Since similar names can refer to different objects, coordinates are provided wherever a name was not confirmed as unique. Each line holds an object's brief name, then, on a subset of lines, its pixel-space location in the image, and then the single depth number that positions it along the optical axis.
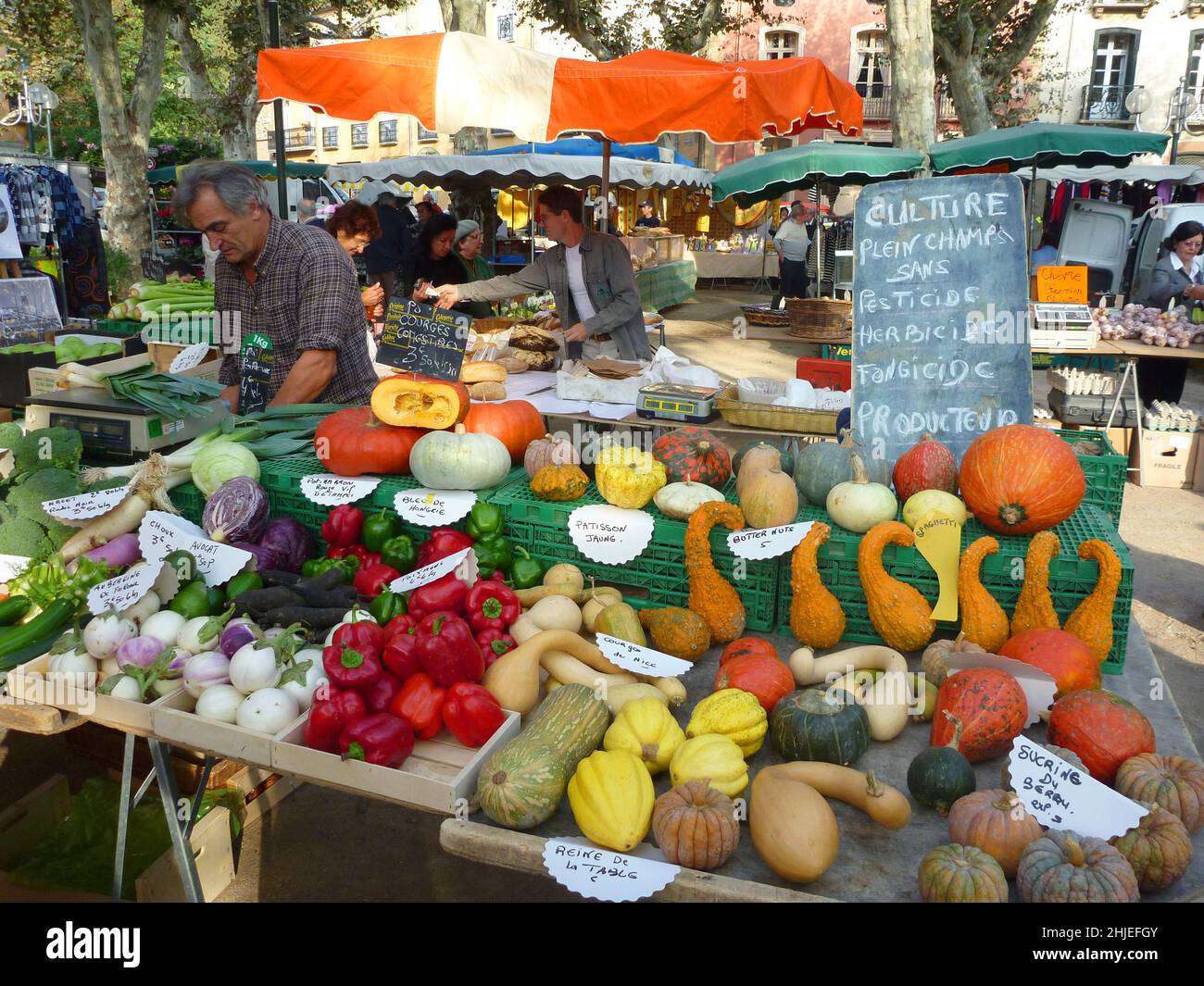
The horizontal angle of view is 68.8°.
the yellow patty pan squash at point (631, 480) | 2.75
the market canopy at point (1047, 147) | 8.89
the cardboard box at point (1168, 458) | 7.84
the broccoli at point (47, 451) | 3.21
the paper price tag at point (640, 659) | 2.21
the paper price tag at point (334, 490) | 2.97
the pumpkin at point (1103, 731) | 1.91
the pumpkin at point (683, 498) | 2.68
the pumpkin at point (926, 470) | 2.72
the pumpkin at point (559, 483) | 2.84
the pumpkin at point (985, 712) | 1.97
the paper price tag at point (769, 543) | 2.46
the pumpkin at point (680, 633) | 2.45
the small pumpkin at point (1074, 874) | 1.52
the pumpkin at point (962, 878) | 1.54
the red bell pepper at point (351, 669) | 2.12
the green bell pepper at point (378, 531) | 2.91
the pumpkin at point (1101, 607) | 2.28
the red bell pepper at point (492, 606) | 2.44
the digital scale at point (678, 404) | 3.84
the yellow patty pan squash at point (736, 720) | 2.04
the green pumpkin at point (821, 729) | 1.97
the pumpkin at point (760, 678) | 2.16
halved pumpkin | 3.09
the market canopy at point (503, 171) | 11.16
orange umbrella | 5.05
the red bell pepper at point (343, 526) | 2.96
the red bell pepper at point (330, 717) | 2.05
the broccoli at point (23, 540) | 2.90
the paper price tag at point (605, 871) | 1.60
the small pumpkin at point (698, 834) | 1.67
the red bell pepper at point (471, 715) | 2.07
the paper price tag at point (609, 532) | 2.68
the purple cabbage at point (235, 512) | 2.87
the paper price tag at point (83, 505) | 2.86
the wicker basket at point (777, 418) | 3.66
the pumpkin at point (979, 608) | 2.37
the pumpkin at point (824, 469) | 2.79
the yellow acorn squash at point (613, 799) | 1.74
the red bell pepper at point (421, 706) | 2.11
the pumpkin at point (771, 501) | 2.62
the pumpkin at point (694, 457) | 2.86
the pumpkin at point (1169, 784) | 1.75
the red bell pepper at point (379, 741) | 1.95
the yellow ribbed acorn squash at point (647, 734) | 1.99
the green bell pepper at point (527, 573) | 2.74
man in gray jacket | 5.82
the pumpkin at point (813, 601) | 2.45
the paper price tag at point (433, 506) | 2.85
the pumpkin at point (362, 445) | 3.05
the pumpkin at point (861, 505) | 2.55
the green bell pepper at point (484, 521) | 2.81
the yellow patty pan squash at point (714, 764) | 1.87
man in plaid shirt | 3.33
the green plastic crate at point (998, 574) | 2.38
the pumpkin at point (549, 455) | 2.95
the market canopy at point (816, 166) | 9.11
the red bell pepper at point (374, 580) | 2.74
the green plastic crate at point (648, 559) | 2.62
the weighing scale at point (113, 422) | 3.29
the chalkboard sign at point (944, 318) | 3.14
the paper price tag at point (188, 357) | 5.20
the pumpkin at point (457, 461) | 2.90
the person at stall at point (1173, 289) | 8.35
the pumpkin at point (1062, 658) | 2.13
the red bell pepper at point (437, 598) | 2.43
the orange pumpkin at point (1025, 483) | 2.44
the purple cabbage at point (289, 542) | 2.91
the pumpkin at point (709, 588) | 2.54
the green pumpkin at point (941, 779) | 1.82
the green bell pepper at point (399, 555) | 2.86
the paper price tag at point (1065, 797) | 1.68
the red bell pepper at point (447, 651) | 2.19
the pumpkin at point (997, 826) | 1.66
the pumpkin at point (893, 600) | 2.41
